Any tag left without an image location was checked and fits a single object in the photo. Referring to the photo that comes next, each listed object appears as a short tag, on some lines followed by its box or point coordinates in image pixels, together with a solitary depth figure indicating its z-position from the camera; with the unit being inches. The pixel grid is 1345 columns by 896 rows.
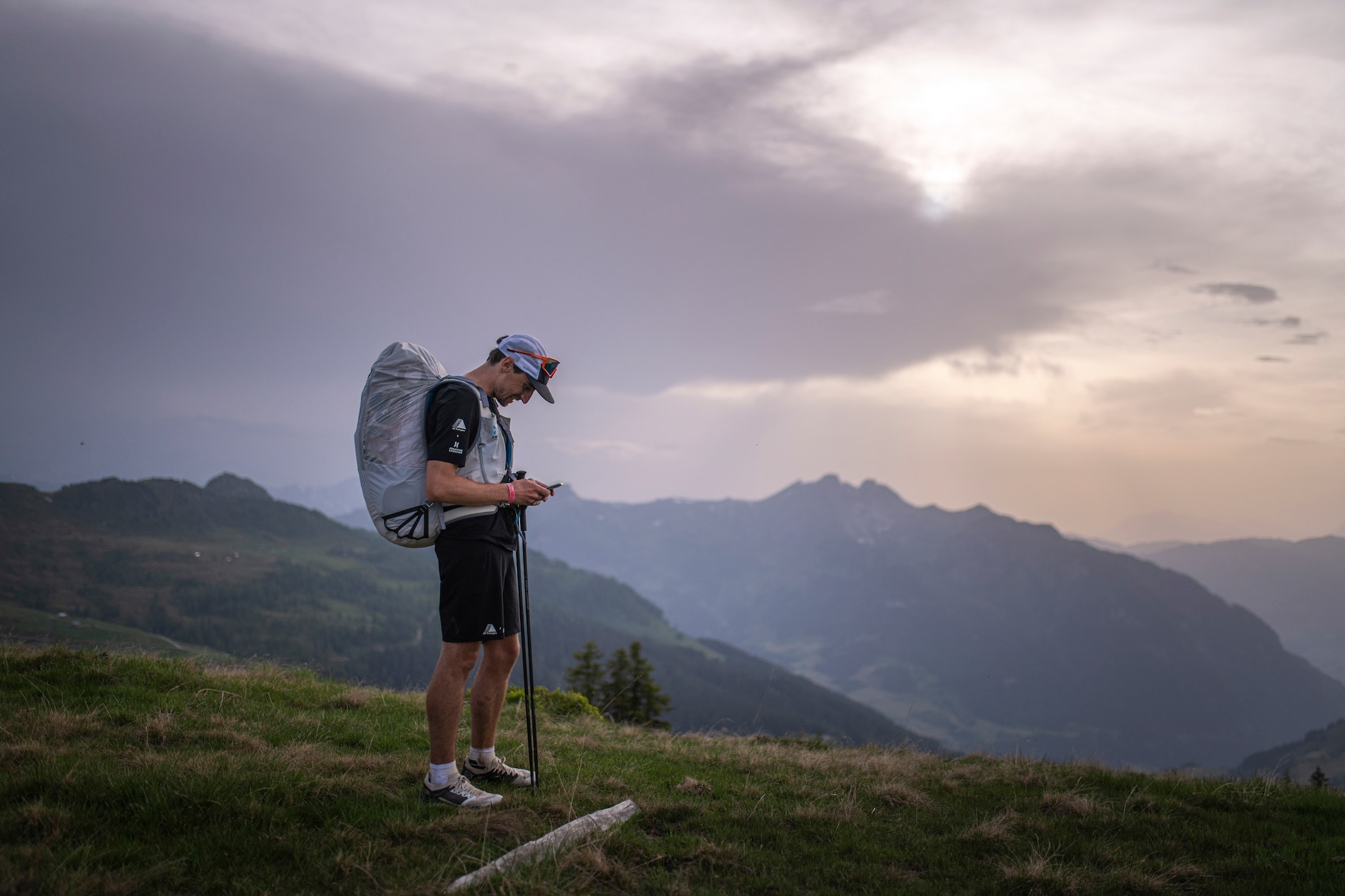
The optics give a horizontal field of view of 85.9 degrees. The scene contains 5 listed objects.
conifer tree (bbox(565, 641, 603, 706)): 1176.8
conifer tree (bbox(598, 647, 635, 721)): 1146.2
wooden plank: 164.2
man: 213.5
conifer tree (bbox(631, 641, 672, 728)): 1191.7
